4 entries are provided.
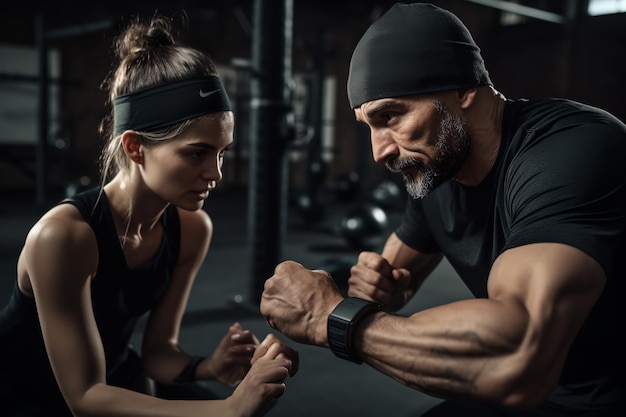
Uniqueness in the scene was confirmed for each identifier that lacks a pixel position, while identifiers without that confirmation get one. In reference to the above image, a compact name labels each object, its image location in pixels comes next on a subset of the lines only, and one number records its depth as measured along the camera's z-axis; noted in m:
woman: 1.01
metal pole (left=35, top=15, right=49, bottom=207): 4.89
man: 0.76
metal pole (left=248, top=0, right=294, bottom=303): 2.56
